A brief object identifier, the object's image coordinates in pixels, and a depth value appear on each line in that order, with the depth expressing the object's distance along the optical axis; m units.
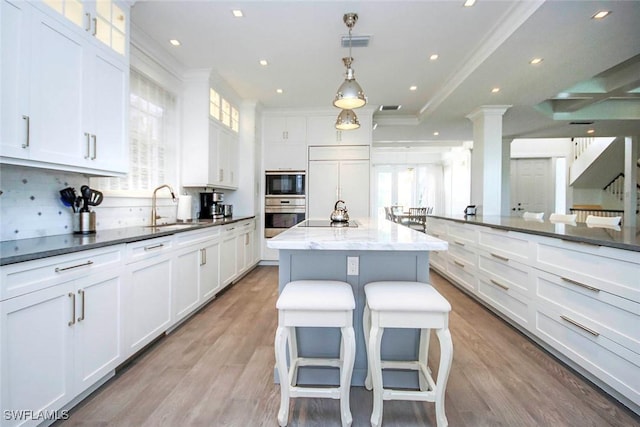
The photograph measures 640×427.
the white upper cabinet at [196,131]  3.80
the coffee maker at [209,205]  4.17
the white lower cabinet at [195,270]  2.67
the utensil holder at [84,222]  2.17
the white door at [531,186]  9.12
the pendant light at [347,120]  3.12
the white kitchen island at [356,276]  1.89
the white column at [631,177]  6.59
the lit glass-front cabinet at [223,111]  4.00
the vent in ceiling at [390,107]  5.30
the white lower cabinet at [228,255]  3.68
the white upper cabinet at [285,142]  5.40
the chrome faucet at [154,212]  3.03
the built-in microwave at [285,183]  5.38
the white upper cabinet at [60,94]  1.53
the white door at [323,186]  5.36
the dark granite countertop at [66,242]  1.36
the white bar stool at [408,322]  1.45
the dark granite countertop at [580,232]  1.71
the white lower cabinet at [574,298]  1.64
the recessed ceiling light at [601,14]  2.24
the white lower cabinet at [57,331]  1.29
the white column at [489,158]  4.74
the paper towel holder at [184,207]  3.46
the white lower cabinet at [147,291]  2.03
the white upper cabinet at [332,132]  5.31
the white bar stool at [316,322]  1.47
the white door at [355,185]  5.30
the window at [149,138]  2.96
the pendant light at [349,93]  2.52
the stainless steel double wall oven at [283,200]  5.38
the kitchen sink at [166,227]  2.71
